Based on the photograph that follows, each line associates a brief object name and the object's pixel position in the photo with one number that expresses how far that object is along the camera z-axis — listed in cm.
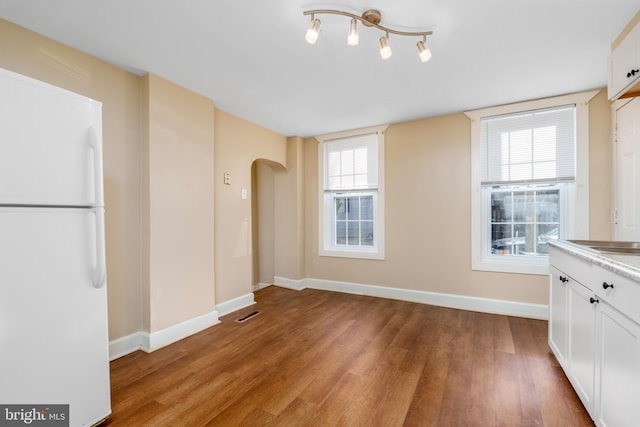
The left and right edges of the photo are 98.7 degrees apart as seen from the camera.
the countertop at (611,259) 122
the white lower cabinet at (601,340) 119
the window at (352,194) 407
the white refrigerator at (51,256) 126
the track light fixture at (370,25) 170
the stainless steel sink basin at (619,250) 188
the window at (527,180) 293
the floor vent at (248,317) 317
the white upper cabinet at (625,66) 169
